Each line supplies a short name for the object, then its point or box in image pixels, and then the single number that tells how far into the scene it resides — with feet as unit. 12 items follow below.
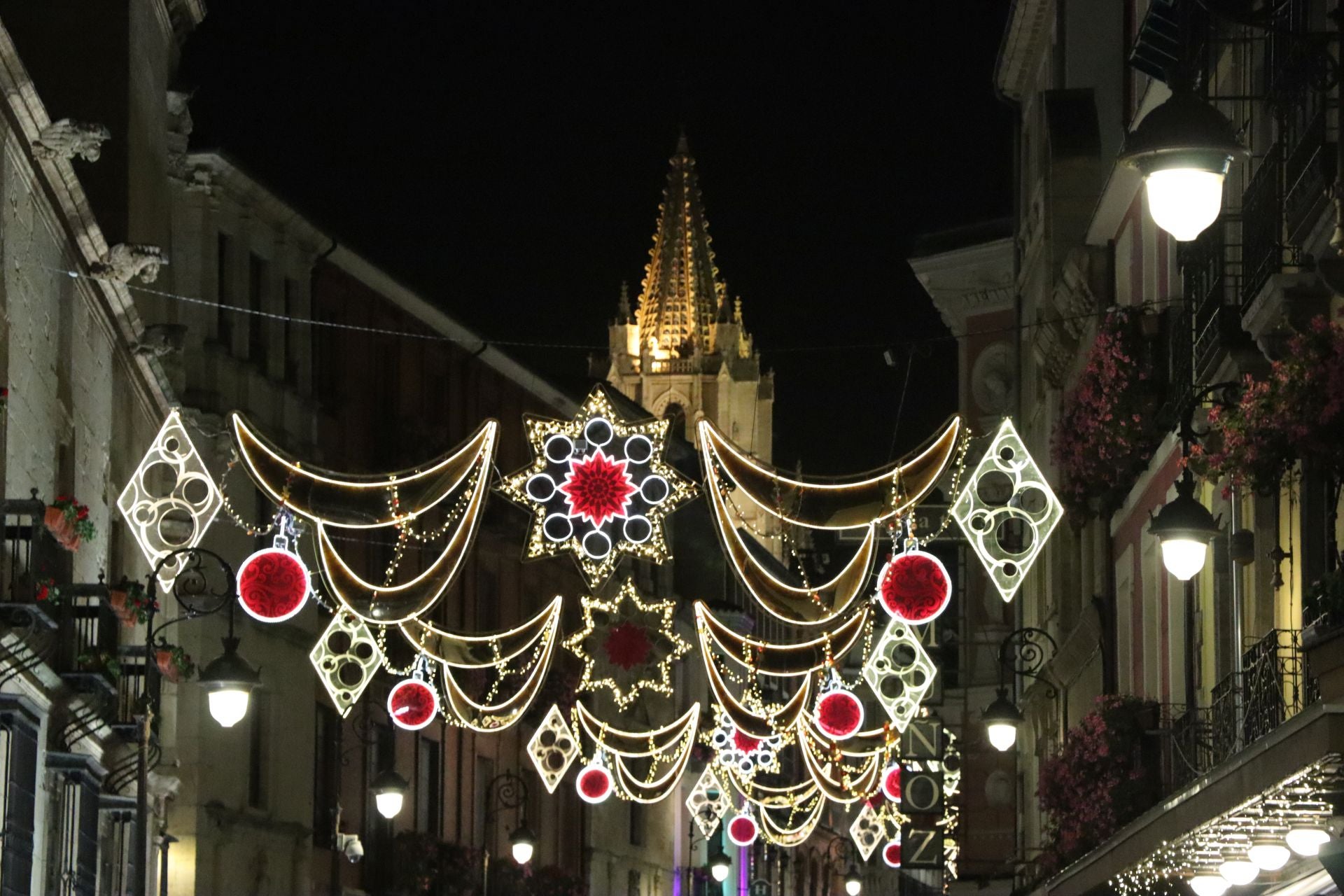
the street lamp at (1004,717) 96.84
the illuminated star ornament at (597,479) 82.99
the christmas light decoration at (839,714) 126.21
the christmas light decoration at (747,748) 168.45
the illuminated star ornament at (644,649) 139.64
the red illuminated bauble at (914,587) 82.38
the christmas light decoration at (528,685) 106.73
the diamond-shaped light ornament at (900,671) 117.70
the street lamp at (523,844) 142.31
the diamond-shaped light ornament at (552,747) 150.41
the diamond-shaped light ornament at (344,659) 100.83
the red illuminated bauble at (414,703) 113.19
